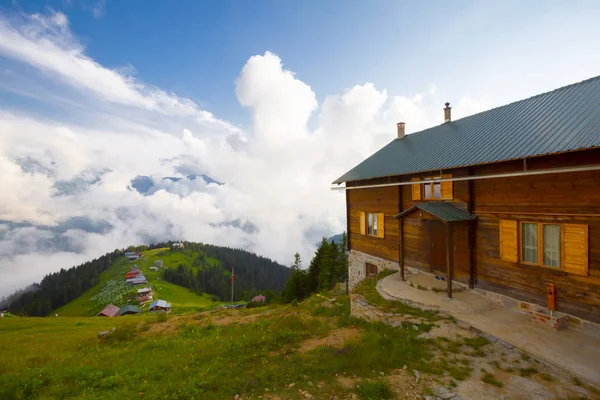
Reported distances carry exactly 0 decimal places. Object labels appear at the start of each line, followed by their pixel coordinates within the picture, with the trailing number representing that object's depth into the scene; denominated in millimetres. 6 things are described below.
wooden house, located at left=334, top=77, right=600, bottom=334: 10039
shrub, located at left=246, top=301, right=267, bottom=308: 62781
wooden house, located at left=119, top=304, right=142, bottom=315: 97956
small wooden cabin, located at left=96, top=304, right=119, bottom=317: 99319
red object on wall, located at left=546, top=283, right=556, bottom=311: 10617
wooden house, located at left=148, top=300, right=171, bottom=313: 103312
